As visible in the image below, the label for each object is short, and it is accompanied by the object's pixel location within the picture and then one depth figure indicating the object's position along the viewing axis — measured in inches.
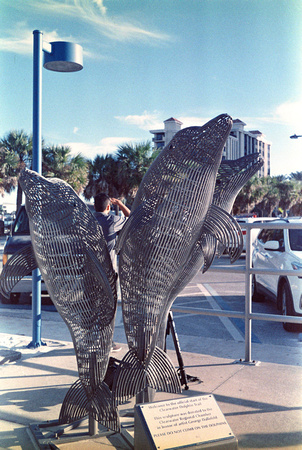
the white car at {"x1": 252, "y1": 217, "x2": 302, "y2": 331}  277.5
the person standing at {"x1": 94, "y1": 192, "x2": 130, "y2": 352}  202.5
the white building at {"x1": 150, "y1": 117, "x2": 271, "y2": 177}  3779.5
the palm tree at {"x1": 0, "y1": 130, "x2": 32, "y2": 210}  1217.4
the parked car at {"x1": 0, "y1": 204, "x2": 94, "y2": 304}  357.1
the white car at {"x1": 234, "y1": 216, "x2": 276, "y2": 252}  489.3
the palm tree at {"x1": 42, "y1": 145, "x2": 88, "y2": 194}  1223.5
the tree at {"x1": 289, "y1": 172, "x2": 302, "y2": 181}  3480.6
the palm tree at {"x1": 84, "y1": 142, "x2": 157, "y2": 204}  1384.1
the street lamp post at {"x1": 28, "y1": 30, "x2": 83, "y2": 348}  223.8
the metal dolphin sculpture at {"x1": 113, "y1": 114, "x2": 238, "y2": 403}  112.4
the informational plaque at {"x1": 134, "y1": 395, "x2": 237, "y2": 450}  108.0
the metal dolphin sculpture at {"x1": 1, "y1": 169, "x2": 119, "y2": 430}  115.6
